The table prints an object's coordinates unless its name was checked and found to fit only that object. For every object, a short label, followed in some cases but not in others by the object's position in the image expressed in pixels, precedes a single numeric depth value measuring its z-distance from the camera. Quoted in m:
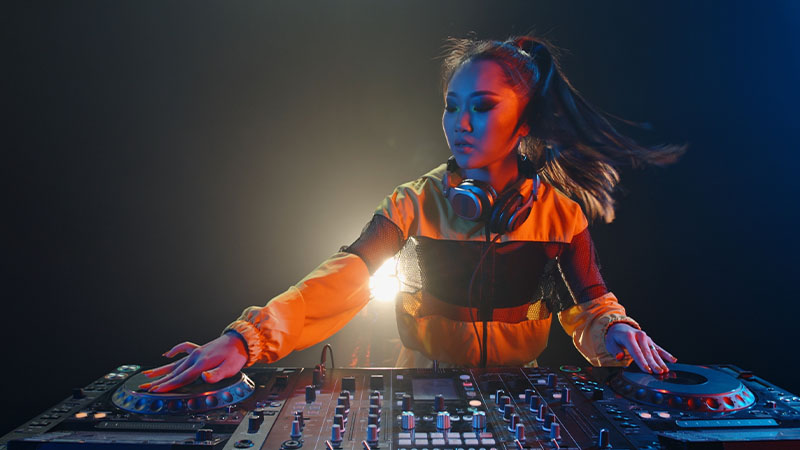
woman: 1.93
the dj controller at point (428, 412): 1.21
